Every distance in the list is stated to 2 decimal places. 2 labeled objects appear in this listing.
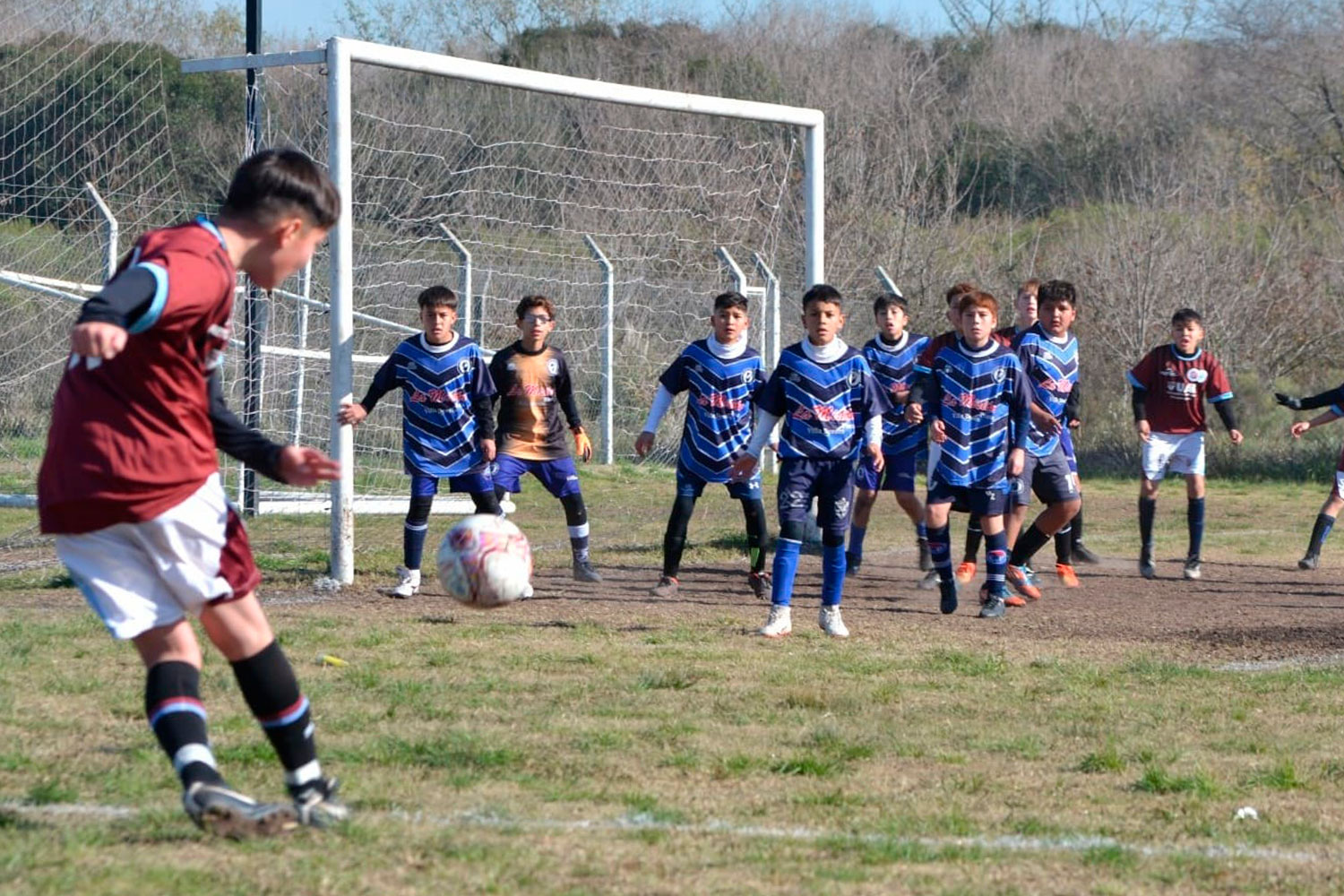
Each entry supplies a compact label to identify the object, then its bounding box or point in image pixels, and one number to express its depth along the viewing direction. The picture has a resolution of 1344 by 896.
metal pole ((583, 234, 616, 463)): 30.39
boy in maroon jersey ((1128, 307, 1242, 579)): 21.75
